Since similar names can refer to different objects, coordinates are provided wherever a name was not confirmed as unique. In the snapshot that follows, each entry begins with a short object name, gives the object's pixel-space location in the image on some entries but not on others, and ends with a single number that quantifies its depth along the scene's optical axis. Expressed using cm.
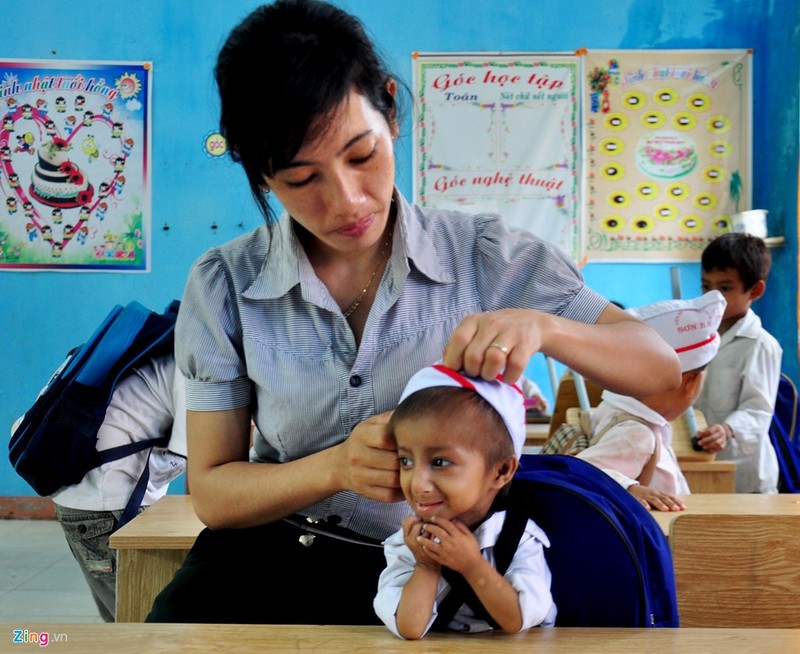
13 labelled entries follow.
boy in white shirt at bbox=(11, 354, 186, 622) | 256
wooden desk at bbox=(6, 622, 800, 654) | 108
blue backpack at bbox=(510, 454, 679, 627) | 127
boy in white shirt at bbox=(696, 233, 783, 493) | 356
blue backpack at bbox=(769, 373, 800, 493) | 362
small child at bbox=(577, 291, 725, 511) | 259
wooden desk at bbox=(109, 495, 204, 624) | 197
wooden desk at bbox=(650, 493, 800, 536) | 191
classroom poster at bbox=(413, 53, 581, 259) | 557
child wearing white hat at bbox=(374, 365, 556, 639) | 121
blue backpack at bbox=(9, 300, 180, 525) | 248
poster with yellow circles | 554
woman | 133
